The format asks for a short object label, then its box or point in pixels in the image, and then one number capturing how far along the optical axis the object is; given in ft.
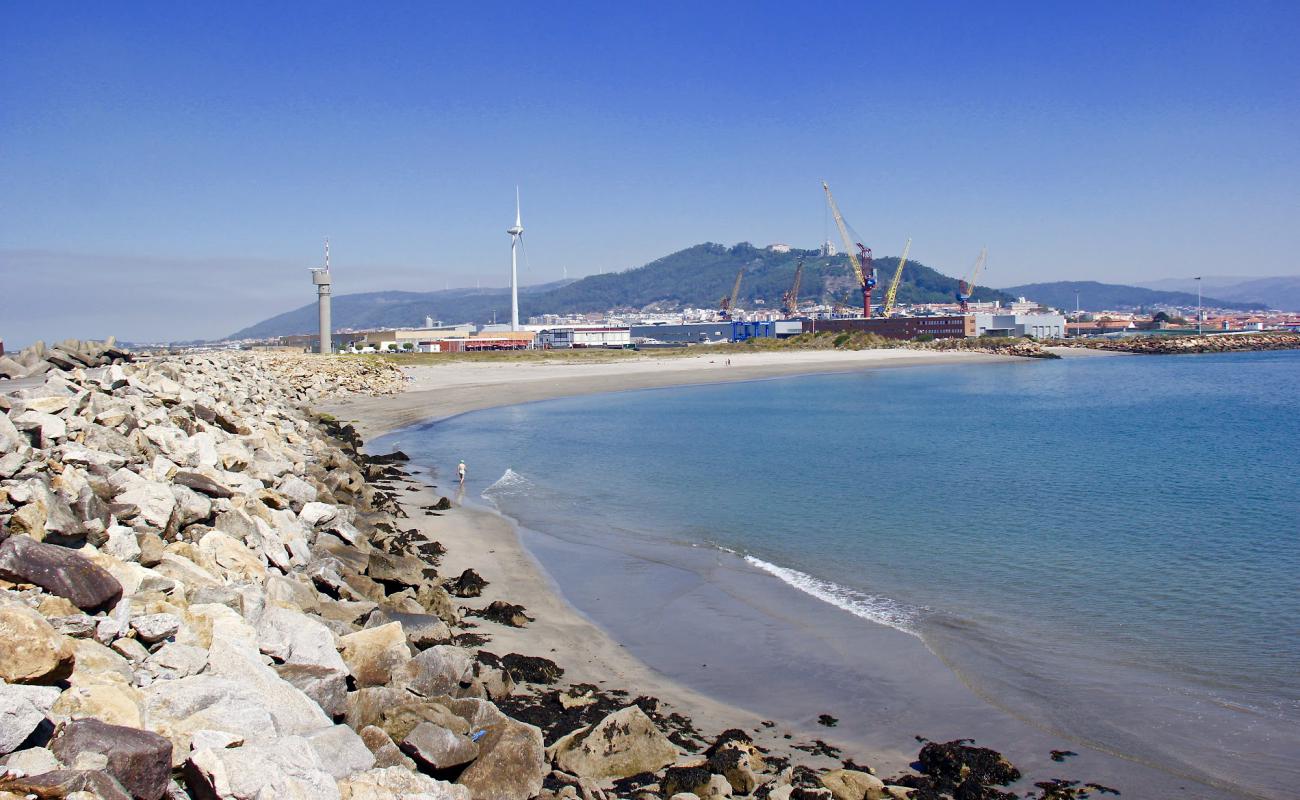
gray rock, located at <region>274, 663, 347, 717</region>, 20.18
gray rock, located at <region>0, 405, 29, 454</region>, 27.22
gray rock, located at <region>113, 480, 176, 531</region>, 27.55
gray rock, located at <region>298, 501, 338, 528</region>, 39.37
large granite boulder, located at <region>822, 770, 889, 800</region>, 22.47
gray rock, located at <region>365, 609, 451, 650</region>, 29.28
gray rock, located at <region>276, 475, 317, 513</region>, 42.21
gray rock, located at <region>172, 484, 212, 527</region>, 30.27
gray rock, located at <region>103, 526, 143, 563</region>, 23.56
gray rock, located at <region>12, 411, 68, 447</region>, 31.53
